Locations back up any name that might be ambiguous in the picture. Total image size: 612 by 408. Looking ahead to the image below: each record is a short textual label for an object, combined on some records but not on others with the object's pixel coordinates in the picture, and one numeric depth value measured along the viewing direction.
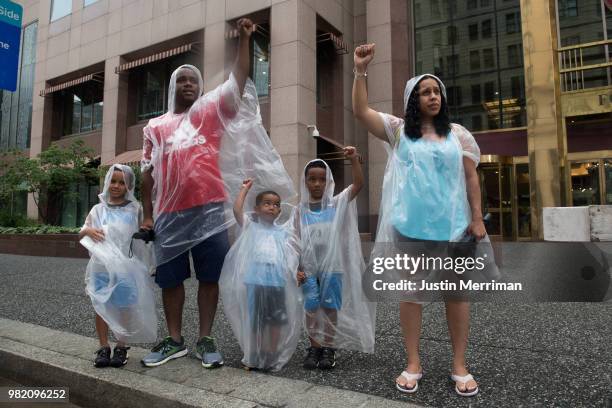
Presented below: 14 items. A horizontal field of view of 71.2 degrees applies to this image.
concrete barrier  8.20
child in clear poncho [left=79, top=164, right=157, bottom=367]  2.63
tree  13.11
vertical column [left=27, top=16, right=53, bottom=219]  18.11
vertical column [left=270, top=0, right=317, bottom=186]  11.31
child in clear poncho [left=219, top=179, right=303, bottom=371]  2.55
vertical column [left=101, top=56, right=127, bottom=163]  15.30
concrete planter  10.19
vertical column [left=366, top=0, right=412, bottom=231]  12.94
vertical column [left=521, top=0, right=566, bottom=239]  11.90
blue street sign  4.80
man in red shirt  2.67
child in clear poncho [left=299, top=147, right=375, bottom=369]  2.62
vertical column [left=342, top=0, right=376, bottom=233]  13.34
